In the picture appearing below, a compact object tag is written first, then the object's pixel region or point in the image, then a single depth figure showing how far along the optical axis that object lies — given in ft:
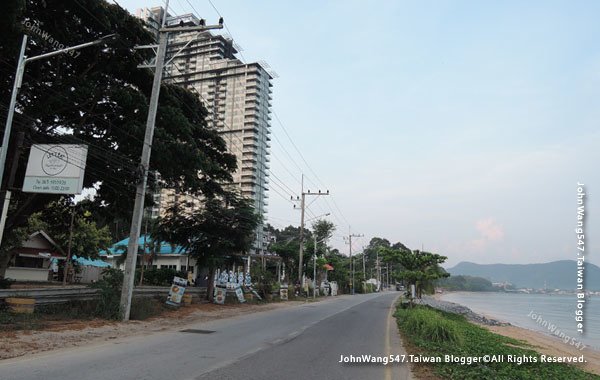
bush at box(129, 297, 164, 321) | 63.10
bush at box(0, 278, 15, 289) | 74.51
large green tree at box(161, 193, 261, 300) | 95.40
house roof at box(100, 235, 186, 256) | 160.41
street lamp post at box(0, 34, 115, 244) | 43.78
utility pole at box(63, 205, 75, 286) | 93.49
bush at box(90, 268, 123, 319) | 59.16
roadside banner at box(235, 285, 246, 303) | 106.83
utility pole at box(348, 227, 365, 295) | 267.18
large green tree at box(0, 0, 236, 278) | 62.95
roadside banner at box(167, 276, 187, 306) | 79.97
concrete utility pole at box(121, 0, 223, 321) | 60.80
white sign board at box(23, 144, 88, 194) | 53.98
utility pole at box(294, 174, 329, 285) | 156.87
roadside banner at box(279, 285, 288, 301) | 137.20
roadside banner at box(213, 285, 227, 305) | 100.12
